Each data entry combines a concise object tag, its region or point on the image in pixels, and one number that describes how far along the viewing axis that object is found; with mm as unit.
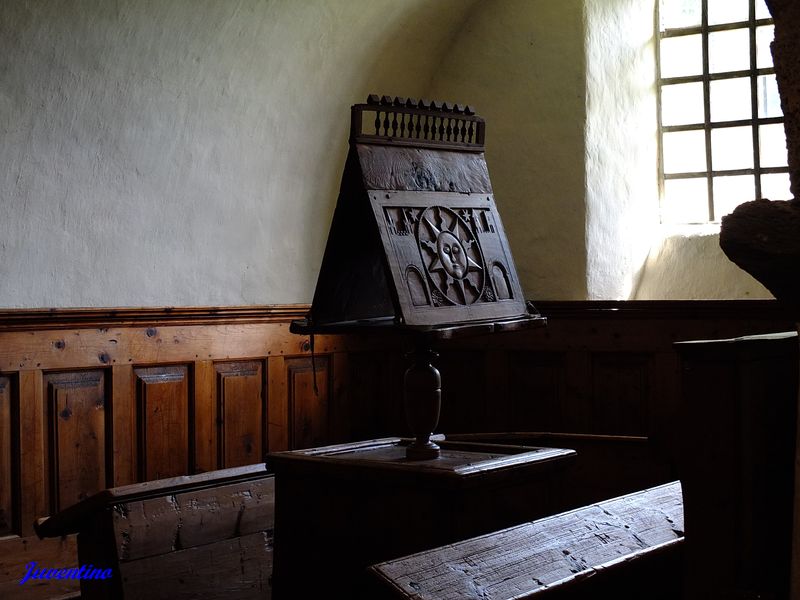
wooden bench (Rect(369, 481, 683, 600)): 1792
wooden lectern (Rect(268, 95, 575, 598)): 2684
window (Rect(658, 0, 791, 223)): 5199
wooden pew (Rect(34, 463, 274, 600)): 2854
